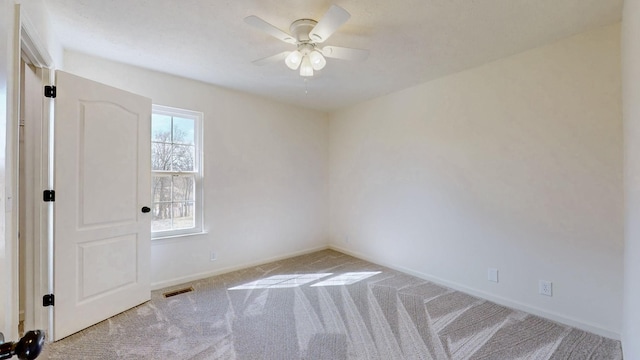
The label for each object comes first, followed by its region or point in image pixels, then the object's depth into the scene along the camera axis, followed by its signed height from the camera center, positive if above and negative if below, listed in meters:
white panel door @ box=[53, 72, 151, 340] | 2.14 -0.18
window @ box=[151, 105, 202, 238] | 3.10 +0.11
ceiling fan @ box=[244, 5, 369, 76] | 1.89 +1.01
